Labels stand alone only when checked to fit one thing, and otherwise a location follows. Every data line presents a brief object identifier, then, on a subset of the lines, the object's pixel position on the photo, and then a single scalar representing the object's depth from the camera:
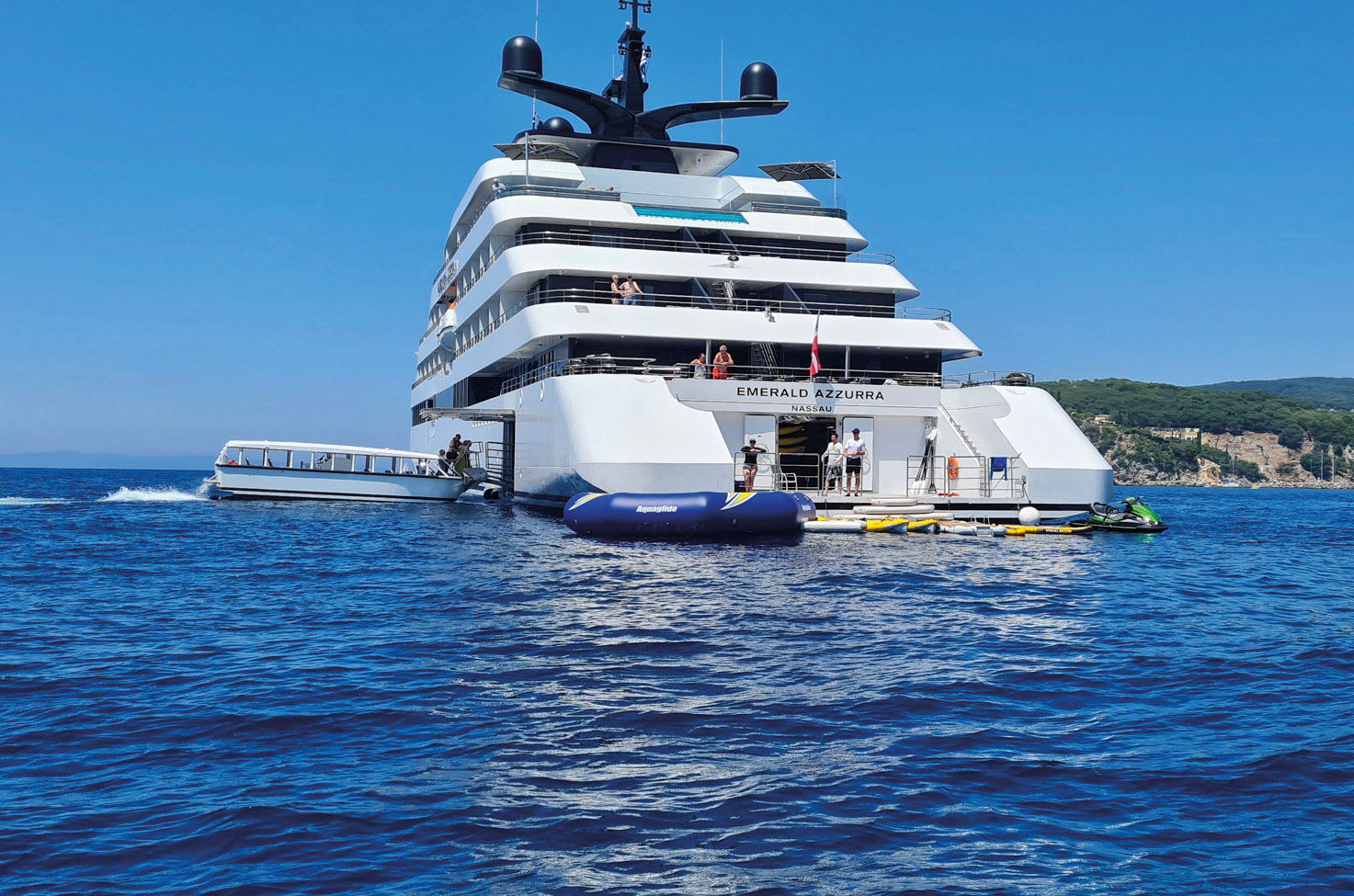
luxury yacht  21.16
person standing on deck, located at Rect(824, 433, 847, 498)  23.11
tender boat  30.89
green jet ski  23.14
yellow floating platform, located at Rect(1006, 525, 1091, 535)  21.39
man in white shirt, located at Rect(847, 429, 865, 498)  23.11
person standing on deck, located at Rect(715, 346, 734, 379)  22.58
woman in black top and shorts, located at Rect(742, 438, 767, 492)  22.06
